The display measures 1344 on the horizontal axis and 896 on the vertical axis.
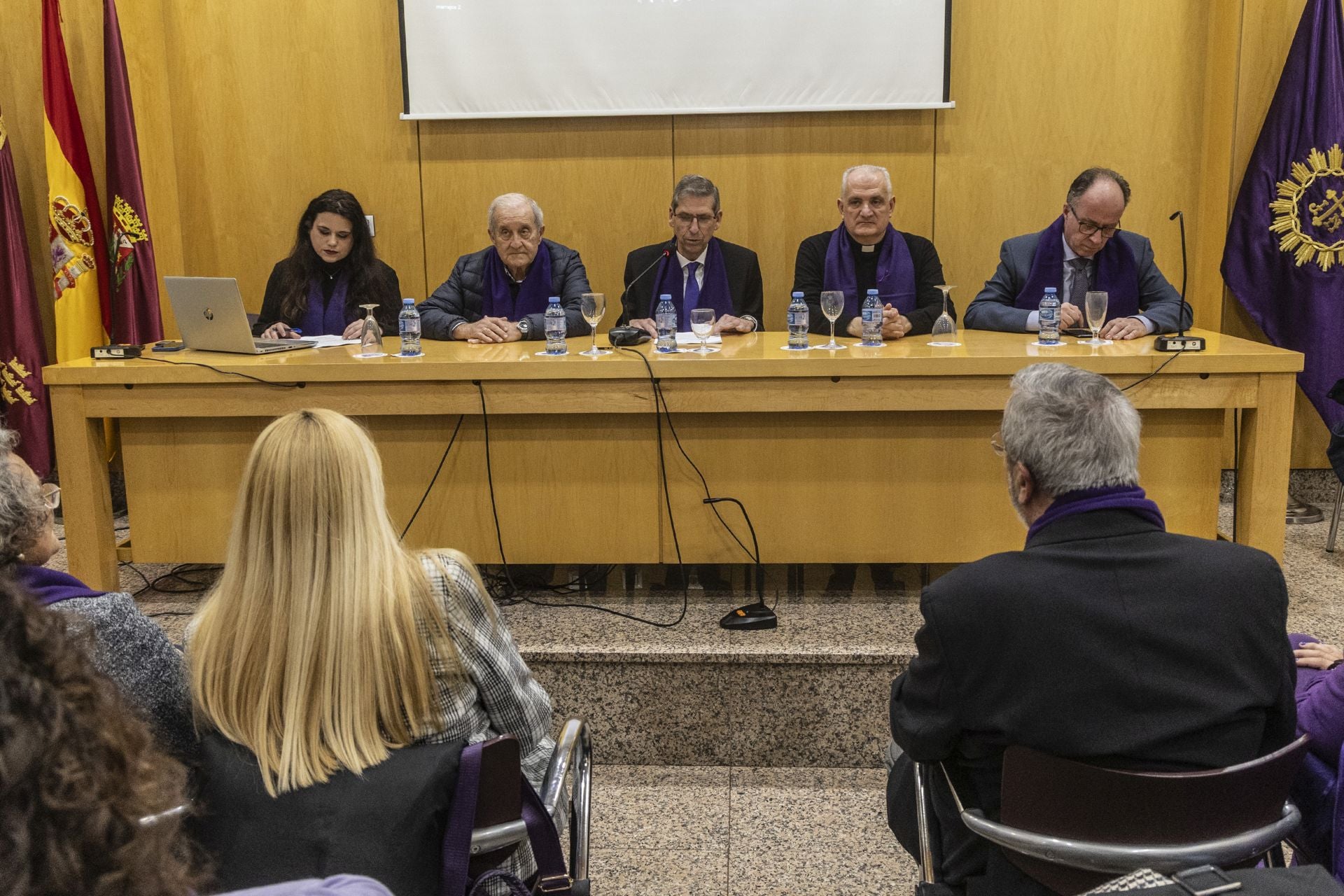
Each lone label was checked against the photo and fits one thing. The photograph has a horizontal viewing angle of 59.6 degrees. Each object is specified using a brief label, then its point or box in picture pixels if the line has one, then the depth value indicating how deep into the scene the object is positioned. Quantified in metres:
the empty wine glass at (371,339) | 3.38
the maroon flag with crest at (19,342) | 4.57
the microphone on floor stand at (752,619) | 3.12
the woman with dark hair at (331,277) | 4.28
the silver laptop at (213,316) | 3.33
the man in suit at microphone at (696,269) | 4.20
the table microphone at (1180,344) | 3.12
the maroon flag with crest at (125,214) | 4.66
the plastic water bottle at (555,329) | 3.33
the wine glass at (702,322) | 3.38
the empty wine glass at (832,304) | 3.38
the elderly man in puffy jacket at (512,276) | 4.08
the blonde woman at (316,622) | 1.47
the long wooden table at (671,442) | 3.10
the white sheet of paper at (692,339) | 3.53
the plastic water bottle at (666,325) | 3.34
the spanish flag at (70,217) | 4.57
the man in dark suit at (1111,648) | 1.52
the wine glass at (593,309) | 3.31
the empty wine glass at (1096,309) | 3.31
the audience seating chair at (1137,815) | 1.44
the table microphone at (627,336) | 3.44
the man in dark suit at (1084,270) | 3.78
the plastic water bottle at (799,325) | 3.33
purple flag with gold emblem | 4.38
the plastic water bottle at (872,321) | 3.37
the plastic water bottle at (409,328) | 3.33
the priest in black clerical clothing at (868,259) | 4.06
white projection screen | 4.73
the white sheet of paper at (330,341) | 3.71
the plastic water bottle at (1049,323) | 3.30
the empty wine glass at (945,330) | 3.47
